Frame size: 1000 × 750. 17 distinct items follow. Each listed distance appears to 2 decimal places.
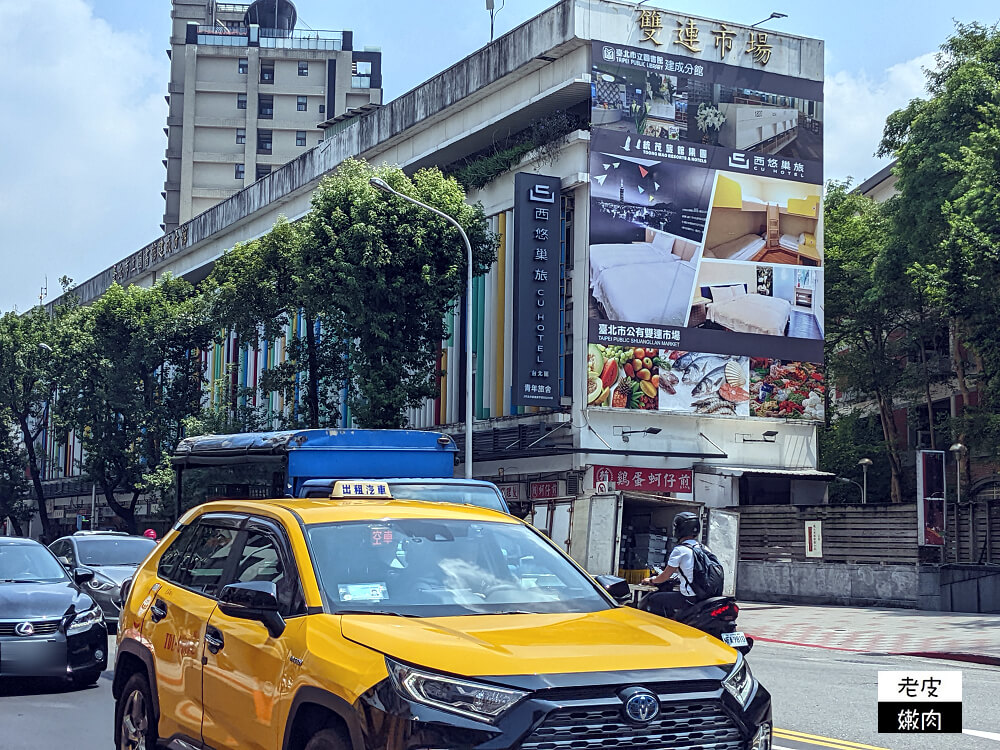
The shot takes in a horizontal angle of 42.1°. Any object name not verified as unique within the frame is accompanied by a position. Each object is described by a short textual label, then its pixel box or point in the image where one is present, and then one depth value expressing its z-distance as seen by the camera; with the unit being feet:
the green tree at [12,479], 219.82
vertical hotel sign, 117.39
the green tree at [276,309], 117.19
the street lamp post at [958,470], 90.83
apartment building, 304.71
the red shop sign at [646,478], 121.19
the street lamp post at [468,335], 102.46
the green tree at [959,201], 92.27
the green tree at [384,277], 106.73
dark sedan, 38.22
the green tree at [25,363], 187.01
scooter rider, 32.81
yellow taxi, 15.57
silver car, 58.75
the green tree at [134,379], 155.74
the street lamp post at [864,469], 150.59
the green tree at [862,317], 143.95
